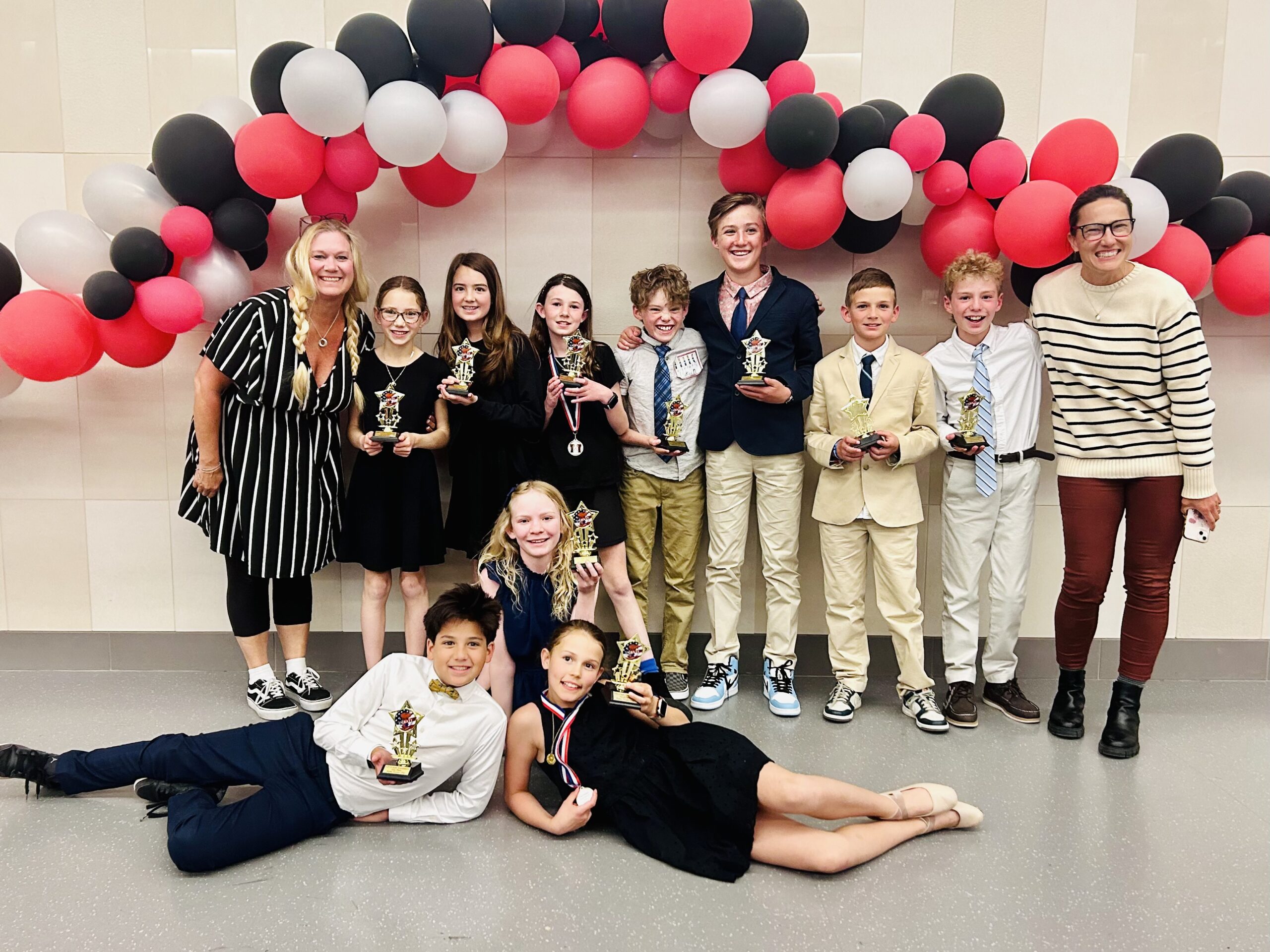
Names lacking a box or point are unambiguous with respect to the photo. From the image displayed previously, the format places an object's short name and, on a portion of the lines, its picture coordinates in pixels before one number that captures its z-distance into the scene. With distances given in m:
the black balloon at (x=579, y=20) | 3.14
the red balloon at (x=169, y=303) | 3.02
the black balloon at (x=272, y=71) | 3.00
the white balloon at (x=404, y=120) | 2.89
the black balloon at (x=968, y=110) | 3.08
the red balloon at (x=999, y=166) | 3.11
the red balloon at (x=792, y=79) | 3.11
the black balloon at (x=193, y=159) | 2.99
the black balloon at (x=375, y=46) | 2.94
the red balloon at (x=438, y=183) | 3.29
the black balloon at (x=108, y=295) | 3.01
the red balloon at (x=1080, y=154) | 3.08
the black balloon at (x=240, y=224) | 3.12
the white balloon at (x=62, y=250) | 3.06
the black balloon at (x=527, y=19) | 2.99
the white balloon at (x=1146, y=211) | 3.02
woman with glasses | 2.86
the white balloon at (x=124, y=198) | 3.05
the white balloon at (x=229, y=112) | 3.16
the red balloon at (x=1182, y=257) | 3.13
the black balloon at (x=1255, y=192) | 3.22
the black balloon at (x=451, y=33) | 2.92
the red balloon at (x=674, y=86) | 3.22
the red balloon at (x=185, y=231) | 3.03
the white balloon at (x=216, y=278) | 3.17
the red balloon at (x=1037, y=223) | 3.02
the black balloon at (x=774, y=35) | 3.06
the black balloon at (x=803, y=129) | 2.97
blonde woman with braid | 3.06
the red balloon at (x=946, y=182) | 3.15
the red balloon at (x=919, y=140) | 3.07
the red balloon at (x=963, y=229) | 3.23
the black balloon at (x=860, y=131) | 3.09
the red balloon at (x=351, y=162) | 3.10
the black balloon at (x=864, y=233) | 3.33
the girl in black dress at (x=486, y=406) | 3.25
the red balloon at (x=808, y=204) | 3.15
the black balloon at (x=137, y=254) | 2.98
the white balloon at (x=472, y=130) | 3.05
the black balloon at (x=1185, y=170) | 3.06
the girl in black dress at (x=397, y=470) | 3.21
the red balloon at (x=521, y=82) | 3.04
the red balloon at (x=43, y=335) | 3.03
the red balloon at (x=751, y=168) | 3.28
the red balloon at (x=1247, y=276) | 3.19
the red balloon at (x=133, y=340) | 3.14
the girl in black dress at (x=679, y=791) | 2.28
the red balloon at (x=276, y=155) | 2.95
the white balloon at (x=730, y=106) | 3.05
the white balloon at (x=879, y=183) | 3.03
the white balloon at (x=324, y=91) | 2.81
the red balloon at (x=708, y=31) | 2.89
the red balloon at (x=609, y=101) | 3.16
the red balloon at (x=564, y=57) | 3.19
